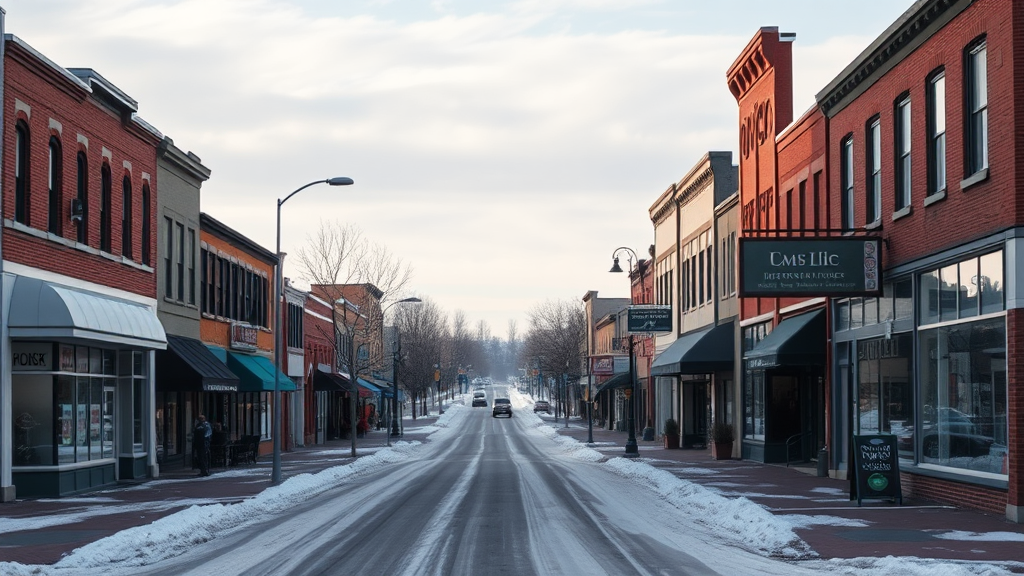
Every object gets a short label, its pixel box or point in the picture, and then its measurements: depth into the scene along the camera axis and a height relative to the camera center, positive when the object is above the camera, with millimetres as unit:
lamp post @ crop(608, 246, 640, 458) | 44094 -3438
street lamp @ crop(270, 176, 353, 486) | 29297 -69
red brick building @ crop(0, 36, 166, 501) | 24562 +1597
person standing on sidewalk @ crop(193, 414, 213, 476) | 33500 -2520
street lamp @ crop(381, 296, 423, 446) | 61844 -2625
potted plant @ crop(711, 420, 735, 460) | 41250 -3260
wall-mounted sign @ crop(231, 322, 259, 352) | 44188 +619
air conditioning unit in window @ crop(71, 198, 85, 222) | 27312 +3338
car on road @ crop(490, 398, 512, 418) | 108369 -5352
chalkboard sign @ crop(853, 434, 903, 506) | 21891 -2264
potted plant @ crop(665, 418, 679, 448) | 51625 -3737
